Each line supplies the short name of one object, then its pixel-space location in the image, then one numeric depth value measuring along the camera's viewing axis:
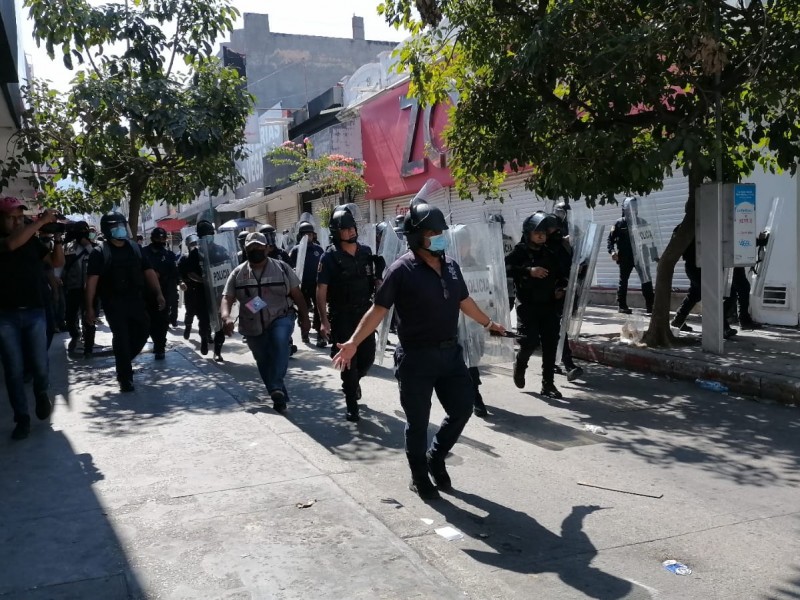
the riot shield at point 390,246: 9.19
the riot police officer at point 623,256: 11.75
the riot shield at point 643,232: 10.91
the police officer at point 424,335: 4.57
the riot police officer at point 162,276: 10.36
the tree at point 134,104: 9.80
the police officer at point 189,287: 10.77
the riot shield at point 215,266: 10.64
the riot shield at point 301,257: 11.67
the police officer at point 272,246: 10.66
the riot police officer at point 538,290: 7.48
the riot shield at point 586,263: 8.41
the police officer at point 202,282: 10.65
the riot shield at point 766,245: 10.88
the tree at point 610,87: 7.62
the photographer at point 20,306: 5.95
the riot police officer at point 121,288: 7.88
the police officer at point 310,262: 11.66
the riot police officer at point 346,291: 6.73
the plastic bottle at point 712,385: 7.94
